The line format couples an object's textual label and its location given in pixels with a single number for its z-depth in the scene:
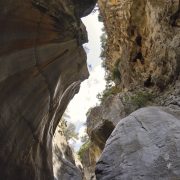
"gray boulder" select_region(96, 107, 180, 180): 4.72
